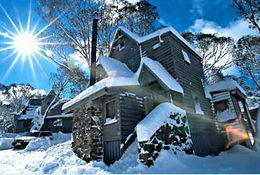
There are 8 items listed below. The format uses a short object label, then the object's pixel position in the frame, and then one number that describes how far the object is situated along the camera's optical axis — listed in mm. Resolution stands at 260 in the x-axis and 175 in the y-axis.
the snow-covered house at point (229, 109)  14406
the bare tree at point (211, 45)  23978
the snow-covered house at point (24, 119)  37188
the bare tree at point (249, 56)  20984
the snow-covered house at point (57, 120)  33450
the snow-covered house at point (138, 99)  10219
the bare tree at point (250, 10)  14954
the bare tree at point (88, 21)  17672
